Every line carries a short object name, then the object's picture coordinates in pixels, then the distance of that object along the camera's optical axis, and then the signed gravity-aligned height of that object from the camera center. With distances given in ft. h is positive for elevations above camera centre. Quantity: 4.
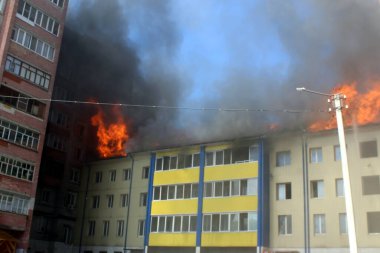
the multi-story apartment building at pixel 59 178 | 171.94 +37.31
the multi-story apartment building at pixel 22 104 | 129.90 +48.28
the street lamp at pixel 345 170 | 55.01 +14.68
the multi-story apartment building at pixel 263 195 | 117.29 +25.57
